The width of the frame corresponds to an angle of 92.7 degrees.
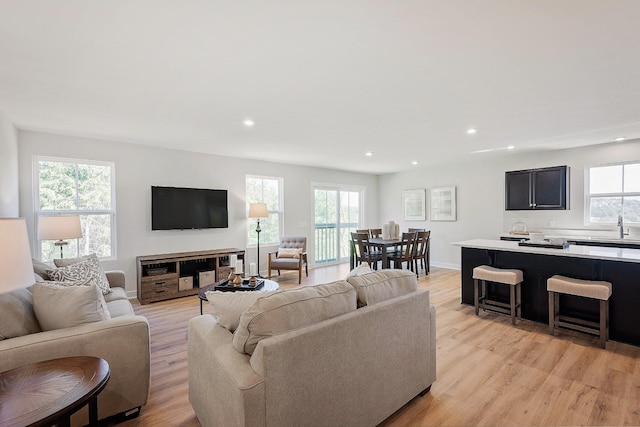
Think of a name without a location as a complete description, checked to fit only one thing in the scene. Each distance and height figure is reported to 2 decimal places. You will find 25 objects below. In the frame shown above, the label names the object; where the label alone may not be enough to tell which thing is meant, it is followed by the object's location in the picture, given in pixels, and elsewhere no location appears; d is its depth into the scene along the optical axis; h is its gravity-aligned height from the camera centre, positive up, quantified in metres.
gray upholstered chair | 5.55 -0.84
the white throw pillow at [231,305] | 1.70 -0.52
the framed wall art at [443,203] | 6.85 +0.16
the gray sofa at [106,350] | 1.62 -0.77
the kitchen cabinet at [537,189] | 5.24 +0.37
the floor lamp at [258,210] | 5.57 +0.03
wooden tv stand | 4.41 -0.94
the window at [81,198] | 4.09 +0.21
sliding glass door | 7.24 -0.19
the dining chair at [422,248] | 5.97 -0.76
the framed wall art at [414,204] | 7.43 +0.16
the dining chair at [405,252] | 5.74 -0.79
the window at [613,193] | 4.67 +0.24
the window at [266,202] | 6.11 +0.20
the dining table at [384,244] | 5.71 -0.63
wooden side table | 1.13 -0.74
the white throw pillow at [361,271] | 2.17 -0.44
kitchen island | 2.96 -0.70
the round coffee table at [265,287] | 3.37 -0.85
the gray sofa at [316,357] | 1.35 -0.74
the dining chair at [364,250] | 5.92 -0.77
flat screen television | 4.86 +0.08
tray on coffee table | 3.32 -0.83
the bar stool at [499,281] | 3.46 -0.94
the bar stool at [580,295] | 2.87 -0.91
